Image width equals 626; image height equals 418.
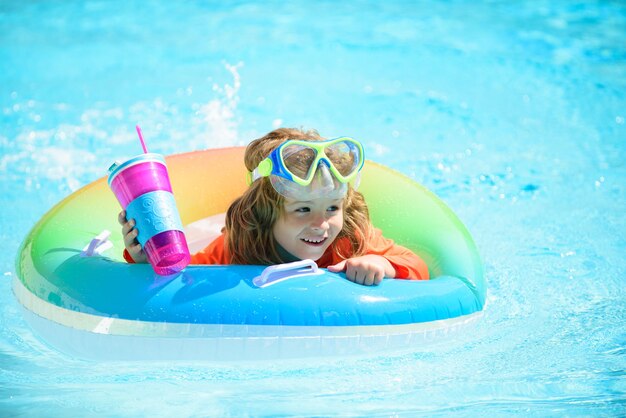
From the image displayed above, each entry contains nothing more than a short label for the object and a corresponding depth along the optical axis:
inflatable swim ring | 6.65
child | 6.98
